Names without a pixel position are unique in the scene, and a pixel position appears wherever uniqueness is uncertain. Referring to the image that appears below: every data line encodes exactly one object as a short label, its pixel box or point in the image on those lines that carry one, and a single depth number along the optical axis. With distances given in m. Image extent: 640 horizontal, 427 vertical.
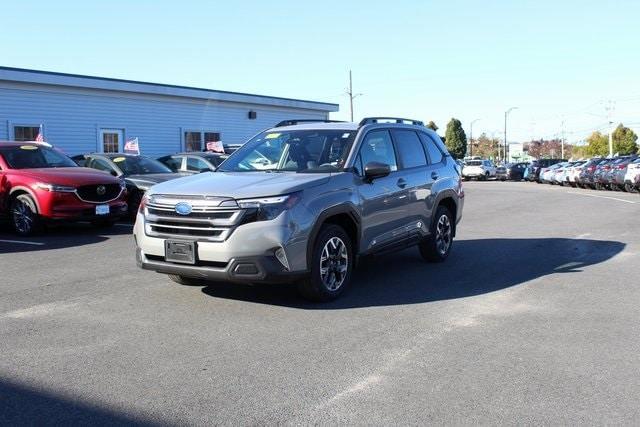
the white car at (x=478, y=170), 46.91
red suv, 11.23
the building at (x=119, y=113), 20.69
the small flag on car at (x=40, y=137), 19.06
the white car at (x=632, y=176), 25.70
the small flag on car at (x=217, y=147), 23.25
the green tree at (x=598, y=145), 102.03
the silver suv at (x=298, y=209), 5.77
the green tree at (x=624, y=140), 96.62
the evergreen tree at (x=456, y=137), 93.38
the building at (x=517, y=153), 121.56
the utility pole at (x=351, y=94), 58.09
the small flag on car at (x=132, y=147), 22.09
